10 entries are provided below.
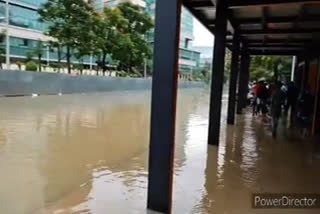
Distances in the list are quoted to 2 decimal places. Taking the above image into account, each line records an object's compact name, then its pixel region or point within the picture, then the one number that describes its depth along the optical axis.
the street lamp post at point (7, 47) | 17.26
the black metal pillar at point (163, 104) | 2.96
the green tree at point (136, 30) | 24.16
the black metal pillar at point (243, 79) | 12.54
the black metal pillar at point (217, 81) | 6.18
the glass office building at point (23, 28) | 26.54
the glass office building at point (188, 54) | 45.49
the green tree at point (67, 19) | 18.30
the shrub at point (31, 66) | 19.22
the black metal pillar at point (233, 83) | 9.08
